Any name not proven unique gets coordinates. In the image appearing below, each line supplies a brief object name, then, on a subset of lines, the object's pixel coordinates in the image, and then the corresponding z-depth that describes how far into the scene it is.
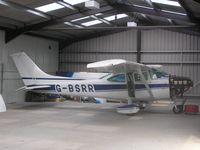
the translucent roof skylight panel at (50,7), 9.57
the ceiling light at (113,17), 12.99
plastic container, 9.21
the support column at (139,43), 14.64
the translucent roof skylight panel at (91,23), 12.97
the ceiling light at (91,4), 9.56
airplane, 9.21
